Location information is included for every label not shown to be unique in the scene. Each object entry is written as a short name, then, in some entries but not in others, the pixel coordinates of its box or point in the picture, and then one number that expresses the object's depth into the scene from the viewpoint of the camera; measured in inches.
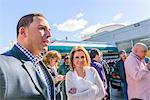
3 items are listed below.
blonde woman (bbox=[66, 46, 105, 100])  46.1
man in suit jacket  18.9
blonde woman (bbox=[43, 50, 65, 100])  57.0
